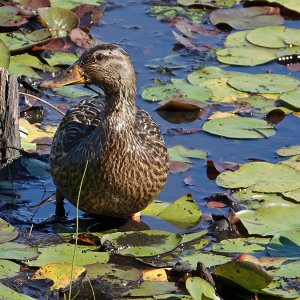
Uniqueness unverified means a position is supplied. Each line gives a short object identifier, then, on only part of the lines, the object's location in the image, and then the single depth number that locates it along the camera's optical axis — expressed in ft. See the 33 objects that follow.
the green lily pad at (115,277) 37.27
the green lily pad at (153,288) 36.40
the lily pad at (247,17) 64.95
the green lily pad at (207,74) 57.36
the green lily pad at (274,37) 61.46
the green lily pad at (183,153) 49.19
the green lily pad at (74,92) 55.21
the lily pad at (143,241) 39.99
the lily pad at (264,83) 55.98
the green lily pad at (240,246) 40.11
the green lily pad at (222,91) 55.57
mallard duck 41.96
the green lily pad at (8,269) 37.27
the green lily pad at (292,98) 53.93
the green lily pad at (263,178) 45.39
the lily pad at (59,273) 36.76
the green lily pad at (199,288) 34.82
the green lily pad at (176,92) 55.31
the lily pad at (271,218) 41.47
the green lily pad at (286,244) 39.34
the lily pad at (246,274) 35.09
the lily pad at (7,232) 39.96
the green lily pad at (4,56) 53.67
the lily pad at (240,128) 51.26
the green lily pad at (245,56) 59.48
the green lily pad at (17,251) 38.50
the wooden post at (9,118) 46.03
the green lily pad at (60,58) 57.88
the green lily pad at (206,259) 38.78
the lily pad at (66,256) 38.65
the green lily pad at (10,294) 34.19
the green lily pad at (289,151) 49.53
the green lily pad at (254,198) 44.34
